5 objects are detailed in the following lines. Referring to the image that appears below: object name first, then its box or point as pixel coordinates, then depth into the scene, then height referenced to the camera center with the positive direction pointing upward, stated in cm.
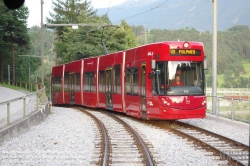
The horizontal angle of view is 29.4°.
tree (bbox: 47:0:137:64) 5641 +542
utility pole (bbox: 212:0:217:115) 2072 +125
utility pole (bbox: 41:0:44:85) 3120 +239
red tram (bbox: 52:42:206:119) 1584 +11
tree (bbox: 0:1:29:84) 6669 +815
